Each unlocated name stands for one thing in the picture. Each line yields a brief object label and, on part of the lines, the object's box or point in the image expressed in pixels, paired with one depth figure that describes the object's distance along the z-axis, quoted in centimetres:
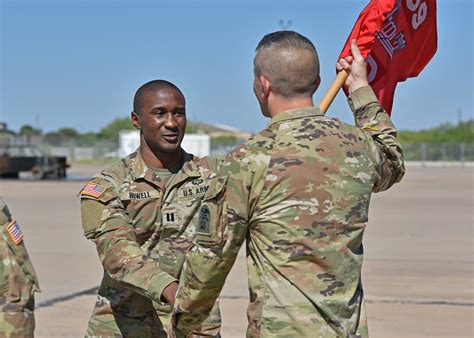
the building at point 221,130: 14982
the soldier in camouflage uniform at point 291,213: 363
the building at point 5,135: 4779
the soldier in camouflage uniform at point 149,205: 485
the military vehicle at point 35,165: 4500
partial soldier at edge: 489
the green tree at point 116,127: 14421
